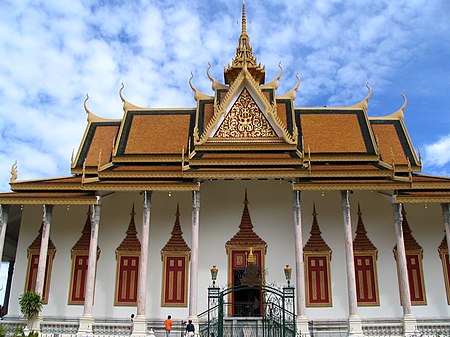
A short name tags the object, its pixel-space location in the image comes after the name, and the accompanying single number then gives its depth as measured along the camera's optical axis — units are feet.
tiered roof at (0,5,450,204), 57.41
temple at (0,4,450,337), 56.75
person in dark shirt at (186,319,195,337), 48.78
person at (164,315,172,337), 52.35
